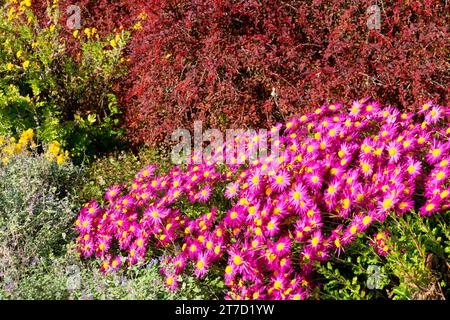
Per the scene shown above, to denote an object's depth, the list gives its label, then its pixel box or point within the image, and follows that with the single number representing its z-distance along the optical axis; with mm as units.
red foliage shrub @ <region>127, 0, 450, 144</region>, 3783
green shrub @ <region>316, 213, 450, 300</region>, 2414
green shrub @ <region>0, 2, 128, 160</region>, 4777
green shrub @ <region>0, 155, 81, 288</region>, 3191
